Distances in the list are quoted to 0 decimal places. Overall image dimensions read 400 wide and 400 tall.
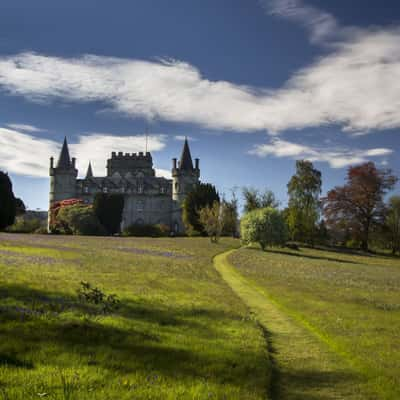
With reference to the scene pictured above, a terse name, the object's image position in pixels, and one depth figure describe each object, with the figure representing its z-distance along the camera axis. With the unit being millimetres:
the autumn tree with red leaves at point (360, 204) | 58156
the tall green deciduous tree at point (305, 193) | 59600
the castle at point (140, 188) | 96325
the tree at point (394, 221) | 56281
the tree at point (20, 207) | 61594
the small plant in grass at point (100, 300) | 10679
